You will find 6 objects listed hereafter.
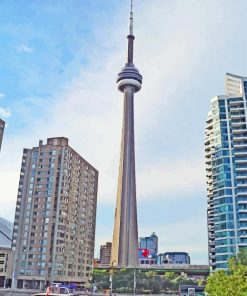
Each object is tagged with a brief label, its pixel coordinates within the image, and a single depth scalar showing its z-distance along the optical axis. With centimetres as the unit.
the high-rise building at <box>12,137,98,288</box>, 8529
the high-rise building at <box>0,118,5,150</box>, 10199
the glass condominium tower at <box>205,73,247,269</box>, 8807
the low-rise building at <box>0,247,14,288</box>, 8589
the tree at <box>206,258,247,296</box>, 2617
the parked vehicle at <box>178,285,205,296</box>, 5425
